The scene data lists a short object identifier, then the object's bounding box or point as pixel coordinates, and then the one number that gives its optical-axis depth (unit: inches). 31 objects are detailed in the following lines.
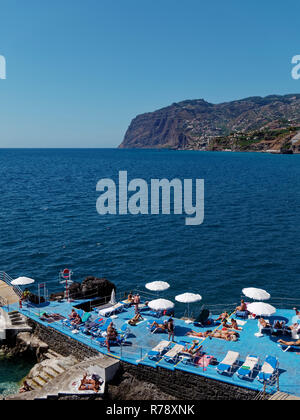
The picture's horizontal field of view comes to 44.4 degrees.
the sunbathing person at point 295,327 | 772.9
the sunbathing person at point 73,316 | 896.9
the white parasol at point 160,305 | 873.5
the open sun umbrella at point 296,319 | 850.4
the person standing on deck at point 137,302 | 941.1
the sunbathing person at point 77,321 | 874.3
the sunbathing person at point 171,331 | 790.5
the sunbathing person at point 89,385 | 666.8
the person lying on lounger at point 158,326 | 840.3
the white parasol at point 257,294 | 909.8
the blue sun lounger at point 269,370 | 615.3
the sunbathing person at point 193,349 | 715.5
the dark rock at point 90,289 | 1093.8
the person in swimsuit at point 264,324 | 807.7
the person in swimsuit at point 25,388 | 730.2
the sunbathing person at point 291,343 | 740.6
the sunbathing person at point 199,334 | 807.8
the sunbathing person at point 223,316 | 896.9
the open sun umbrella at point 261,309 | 820.6
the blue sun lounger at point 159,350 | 720.3
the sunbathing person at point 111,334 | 779.4
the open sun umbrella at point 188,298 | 911.0
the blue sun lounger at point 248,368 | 633.6
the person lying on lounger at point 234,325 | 833.5
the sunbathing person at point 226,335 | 781.9
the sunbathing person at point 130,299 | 1014.5
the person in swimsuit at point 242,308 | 918.4
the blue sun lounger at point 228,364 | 652.7
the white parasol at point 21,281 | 1050.1
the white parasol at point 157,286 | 978.0
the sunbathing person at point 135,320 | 875.9
